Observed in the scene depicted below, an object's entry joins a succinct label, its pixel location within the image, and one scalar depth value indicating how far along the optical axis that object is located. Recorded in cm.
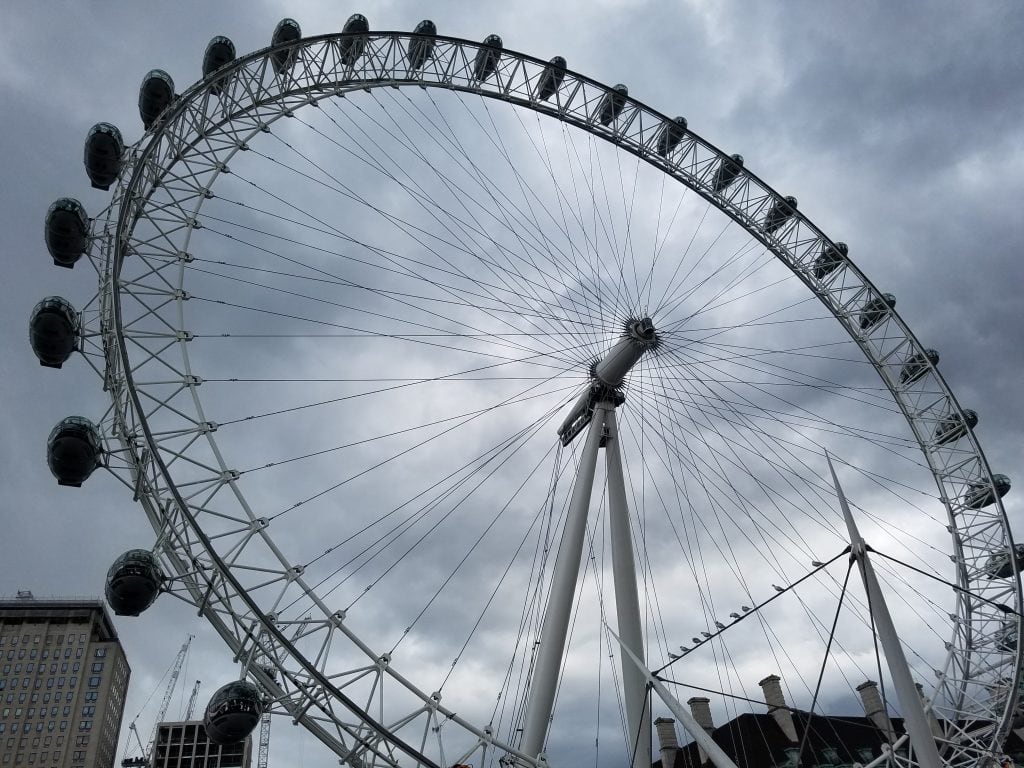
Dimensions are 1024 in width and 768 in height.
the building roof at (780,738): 3622
